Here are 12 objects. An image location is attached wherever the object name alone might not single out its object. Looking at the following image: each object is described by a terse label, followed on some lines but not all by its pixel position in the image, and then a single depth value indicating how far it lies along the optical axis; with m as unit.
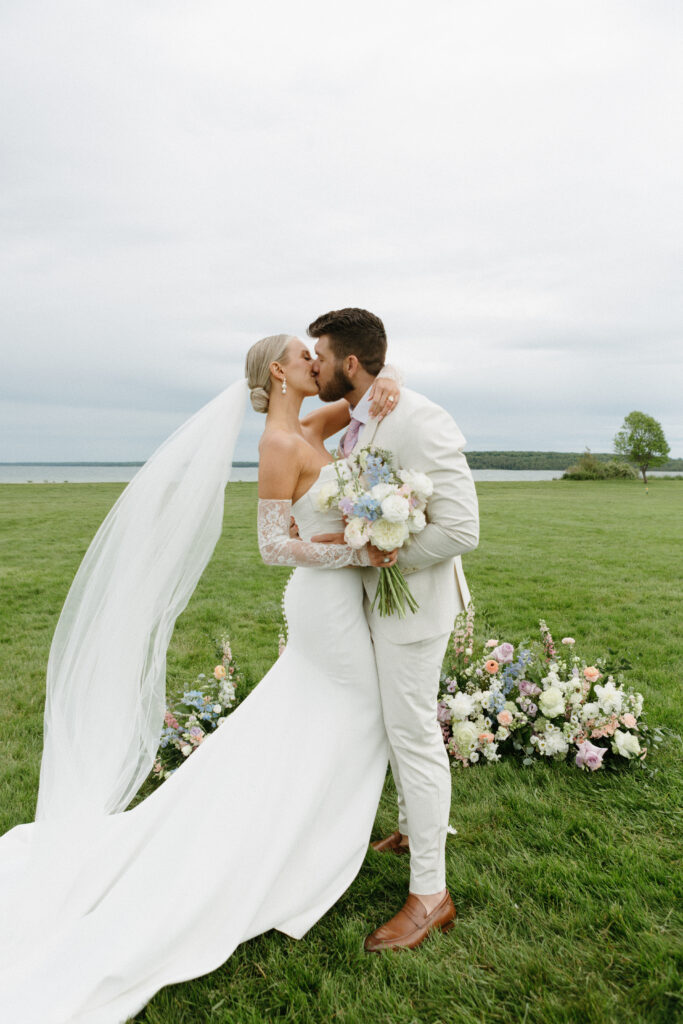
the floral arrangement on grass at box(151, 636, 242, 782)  4.97
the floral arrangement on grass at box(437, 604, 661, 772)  4.85
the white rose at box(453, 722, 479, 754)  4.88
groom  3.17
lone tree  75.56
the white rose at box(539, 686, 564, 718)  4.93
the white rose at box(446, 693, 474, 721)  4.94
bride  3.02
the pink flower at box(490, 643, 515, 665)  5.35
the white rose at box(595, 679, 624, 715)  4.88
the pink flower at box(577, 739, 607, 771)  4.69
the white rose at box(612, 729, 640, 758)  4.69
